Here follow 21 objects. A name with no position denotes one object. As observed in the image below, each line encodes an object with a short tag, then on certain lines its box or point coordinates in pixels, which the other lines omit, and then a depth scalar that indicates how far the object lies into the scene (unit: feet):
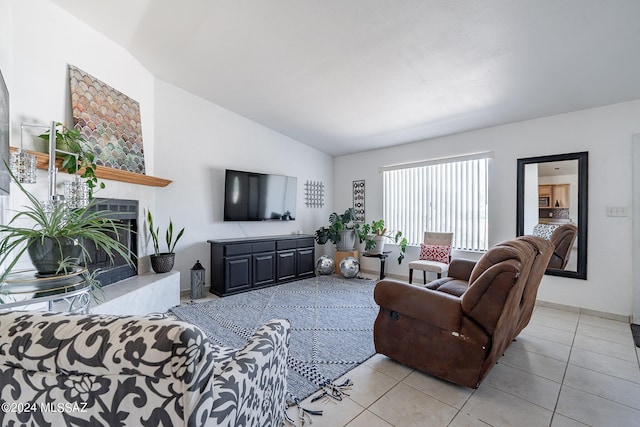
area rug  6.59
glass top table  3.81
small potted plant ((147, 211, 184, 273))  10.86
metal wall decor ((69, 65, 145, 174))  8.43
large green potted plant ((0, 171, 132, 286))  4.07
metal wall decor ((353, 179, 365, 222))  18.17
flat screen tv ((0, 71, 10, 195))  4.86
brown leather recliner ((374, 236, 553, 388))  5.34
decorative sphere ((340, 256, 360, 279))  15.93
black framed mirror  10.64
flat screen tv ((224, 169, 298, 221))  13.85
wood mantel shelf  6.82
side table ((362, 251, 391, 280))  15.34
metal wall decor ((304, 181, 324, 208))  18.11
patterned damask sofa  2.04
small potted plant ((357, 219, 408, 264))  15.75
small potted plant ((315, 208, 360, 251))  16.98
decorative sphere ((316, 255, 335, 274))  16.75
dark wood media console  12.51
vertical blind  13.42
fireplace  9.00
